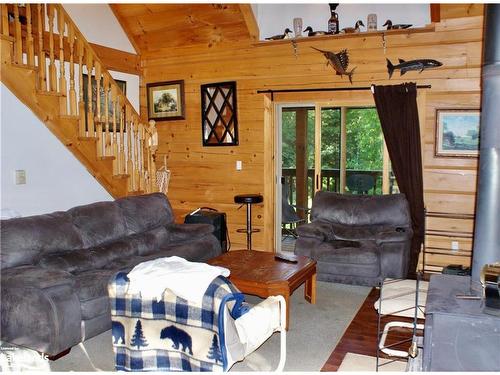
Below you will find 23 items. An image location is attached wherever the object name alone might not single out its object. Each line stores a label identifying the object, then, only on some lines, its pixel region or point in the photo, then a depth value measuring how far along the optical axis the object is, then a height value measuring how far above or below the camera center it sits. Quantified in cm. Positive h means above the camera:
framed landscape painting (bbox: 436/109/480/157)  502 +21
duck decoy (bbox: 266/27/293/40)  560 +141
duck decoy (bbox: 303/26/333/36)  540 +140
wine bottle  536 +149
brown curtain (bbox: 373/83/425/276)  516 +7
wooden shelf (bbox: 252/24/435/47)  504 +134
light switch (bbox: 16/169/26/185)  451 -24
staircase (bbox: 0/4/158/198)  431 +54
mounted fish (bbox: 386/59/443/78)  500 +94
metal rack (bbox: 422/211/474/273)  512 -94
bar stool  571 -61
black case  549 -80
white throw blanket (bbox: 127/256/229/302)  227 -63
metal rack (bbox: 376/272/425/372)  296 -128
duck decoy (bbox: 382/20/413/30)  504 +137
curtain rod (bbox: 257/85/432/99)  516 +76
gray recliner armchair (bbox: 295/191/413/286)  455 -89
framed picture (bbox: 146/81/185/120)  658 +75
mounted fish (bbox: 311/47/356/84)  527 +104
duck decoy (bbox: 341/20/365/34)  522 +139
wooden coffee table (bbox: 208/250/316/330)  356 -99
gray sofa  300 -86
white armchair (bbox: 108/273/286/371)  225 -91
